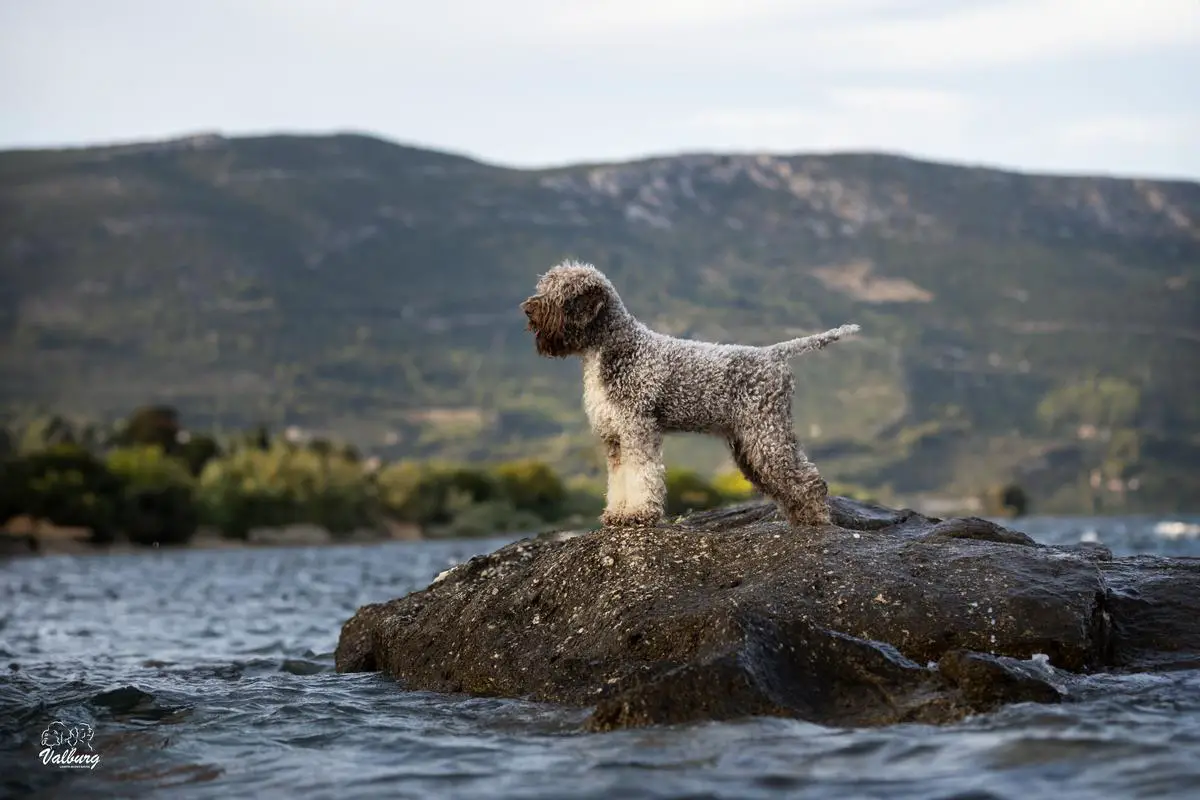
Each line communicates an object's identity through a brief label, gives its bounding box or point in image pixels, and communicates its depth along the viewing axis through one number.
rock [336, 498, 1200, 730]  11.64
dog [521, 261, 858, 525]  13.59
